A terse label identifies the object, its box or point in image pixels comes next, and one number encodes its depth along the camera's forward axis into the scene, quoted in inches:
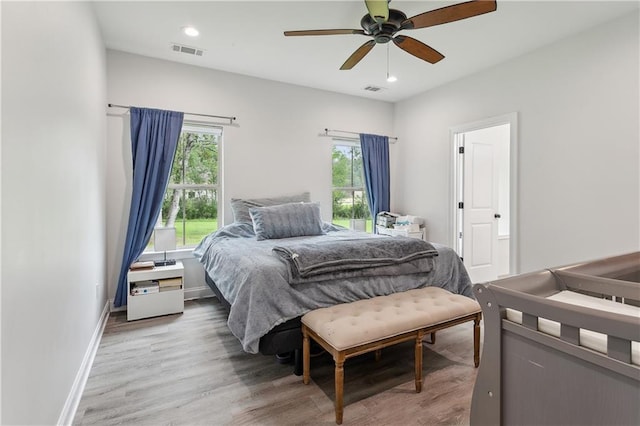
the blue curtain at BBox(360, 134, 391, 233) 190.7
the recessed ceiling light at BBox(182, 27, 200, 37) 113.5
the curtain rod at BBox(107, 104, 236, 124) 129.0
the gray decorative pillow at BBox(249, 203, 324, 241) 131.6
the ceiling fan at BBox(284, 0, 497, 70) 74.2
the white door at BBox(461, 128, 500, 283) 169.6
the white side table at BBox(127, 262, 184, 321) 120.3
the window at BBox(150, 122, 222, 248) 147.4
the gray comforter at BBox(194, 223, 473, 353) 77.2
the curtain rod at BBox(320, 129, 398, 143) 178.6
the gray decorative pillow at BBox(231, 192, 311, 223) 146.9
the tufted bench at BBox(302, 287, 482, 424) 66.8
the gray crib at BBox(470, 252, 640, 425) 30.3
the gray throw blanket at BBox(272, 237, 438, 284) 82.1
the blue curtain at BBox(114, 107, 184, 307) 129.1
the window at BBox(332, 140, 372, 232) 189.8
